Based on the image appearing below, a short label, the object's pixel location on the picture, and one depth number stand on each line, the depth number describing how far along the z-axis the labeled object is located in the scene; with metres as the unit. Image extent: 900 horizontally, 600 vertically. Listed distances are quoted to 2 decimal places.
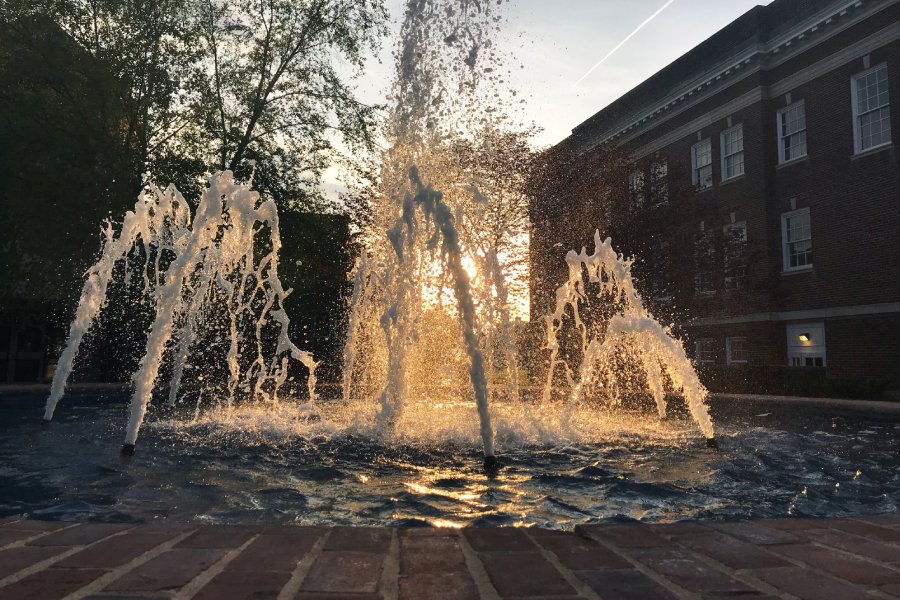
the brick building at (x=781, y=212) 17.39
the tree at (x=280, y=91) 20.59
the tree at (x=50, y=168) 17.47
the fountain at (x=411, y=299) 6.41
